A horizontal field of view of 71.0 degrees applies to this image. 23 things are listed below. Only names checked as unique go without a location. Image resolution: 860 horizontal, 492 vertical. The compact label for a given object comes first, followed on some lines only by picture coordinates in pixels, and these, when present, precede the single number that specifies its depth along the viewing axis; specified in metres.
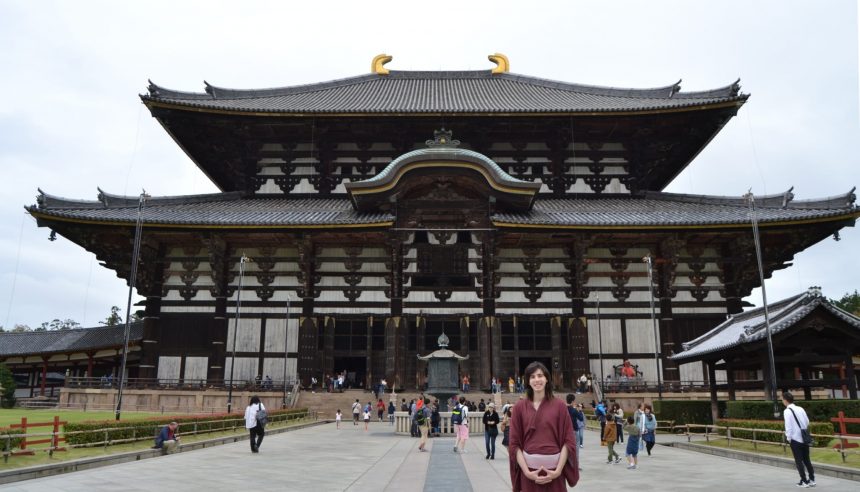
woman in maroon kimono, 5.28
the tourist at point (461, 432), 17.69
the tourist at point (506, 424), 14.42
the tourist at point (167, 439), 16.45
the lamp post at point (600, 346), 28.37
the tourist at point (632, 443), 14.24
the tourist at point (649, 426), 17.05
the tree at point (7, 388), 36.72
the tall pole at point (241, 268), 28.31
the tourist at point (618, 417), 17.83
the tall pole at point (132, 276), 21.41
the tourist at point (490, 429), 15.95
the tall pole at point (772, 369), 16.91
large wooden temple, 30.48
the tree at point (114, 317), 85.59
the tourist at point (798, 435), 11.12
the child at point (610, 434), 15.02
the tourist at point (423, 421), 17.77
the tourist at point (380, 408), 28.92
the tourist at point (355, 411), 27.88
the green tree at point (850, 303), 65.21
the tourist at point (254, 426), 16.95
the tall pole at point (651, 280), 27.34
